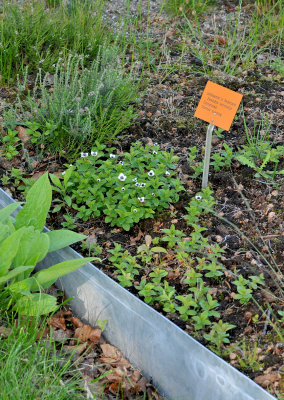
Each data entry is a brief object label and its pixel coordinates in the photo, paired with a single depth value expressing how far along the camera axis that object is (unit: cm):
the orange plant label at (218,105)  230
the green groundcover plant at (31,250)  186
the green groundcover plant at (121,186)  246
